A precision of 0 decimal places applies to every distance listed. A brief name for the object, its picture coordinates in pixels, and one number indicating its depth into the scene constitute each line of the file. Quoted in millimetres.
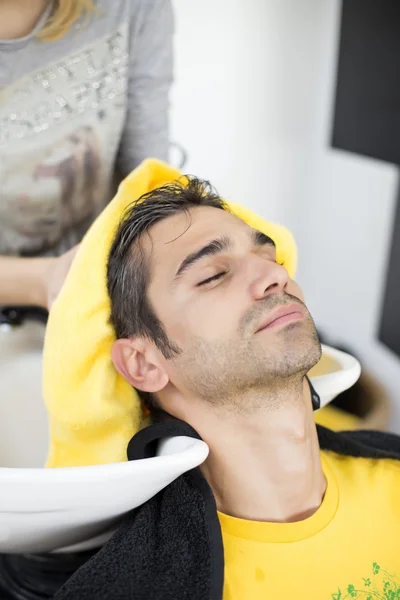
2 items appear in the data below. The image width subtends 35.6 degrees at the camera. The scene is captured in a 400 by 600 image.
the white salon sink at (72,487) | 758
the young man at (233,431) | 865
